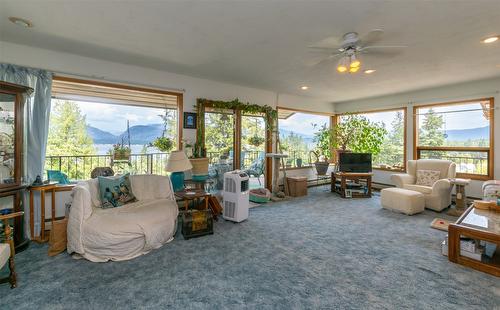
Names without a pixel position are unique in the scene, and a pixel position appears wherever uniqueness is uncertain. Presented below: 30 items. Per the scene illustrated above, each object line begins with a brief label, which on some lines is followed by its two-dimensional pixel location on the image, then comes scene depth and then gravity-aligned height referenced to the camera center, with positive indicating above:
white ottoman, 4.00 -0.83
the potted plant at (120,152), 3.86 +0.03
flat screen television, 5.55 -0.21
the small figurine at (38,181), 2.91 -0.34
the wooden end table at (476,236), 2.22 -0.82
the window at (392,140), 5.88 +0.33
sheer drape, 2.97 +0.47
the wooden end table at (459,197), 4.00 -0.77
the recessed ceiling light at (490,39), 2.71 +1.34
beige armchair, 4.16 -0.56
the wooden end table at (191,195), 3.27 -0.59
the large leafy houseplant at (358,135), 6.09 +0.47
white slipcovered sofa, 2.43 -0.80
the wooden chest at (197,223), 3.03 -0.92
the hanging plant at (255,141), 5.34 +0.29
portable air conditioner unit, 3.59 -0.67
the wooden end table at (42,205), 2.86 -0.65
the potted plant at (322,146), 6.36 +0.21
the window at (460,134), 4.66 +0.40
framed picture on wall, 4.36 +0.63
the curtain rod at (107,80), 3.26 +1.14
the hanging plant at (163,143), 4.15 +0.19
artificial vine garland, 4.43 +0.95
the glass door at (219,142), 4.73 +0.23
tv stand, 5.37 -0.76
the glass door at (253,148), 5.29 +0.13
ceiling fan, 2.65 +1.33
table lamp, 3.29 -0.12
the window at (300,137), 6.34 +0.47
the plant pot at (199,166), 4.09 -0.22
